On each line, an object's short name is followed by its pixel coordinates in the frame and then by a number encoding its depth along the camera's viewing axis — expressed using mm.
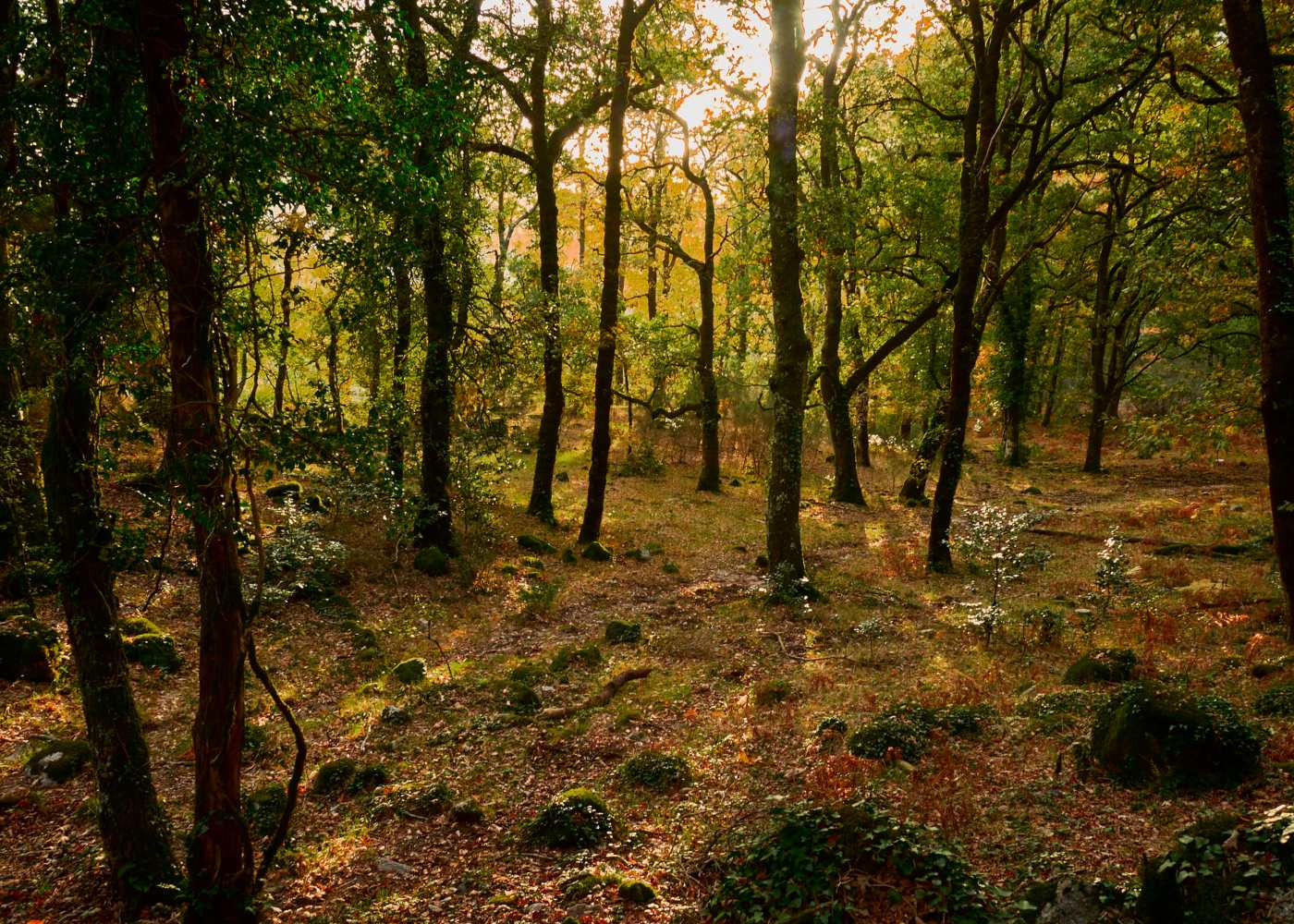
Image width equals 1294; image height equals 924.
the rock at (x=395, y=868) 6867
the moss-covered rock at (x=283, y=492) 17644
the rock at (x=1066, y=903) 4754
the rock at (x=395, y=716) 10039
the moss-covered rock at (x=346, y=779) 8367
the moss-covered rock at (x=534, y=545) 18547
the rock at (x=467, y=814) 7699
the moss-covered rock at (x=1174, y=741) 6367
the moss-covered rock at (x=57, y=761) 8305
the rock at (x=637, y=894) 6062
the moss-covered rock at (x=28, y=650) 10047
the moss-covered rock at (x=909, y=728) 7844
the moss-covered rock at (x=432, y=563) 16047
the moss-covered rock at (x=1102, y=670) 9078
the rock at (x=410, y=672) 11336
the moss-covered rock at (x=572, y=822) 7098
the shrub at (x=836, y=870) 5199
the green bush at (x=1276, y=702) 7449
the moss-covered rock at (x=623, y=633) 12891
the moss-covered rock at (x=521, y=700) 10336
